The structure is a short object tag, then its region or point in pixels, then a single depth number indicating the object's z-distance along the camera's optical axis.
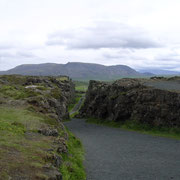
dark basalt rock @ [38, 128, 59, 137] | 30.67
